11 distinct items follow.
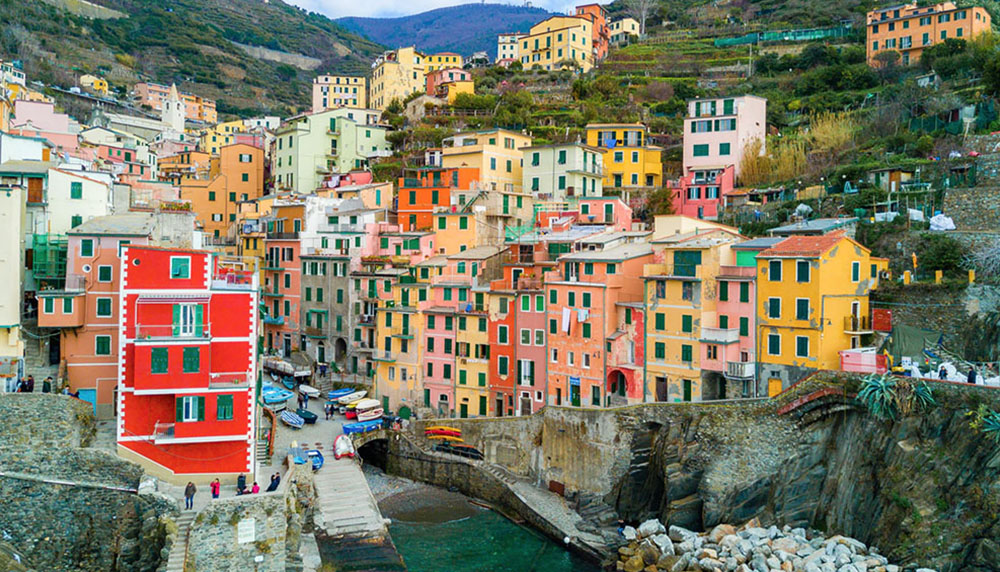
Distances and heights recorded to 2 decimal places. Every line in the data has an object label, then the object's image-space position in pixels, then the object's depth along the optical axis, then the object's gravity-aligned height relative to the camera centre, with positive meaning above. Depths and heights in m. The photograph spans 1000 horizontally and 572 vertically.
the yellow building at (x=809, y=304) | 33.44 -0.96
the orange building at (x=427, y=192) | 54.72 +6.11
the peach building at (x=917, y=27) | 66.00 +22.77
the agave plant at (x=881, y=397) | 29.75 -4.42
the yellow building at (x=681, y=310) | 36.59 -1.45
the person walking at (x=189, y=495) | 27.75 -8.05
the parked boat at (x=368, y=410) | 44.06 -7.71
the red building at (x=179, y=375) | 29.64 -3.97
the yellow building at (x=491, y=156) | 58.25 +9.43
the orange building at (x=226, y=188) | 66.31 +7.57
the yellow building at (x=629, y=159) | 60.03 +9.47
